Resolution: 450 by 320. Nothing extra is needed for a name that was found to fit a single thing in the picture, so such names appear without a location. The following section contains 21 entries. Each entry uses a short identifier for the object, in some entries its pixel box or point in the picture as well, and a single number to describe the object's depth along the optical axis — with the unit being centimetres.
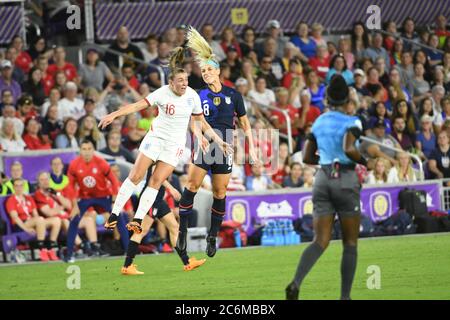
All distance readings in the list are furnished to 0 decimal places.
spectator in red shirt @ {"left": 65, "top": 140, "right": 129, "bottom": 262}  1941
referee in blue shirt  1168
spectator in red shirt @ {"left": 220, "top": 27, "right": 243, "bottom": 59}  2648
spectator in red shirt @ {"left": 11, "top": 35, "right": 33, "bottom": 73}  2466
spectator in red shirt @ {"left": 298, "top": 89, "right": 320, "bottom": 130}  2538
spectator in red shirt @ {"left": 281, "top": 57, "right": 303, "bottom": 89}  2630
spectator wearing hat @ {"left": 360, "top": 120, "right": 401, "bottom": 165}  2508
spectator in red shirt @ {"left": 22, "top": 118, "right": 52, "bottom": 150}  2259
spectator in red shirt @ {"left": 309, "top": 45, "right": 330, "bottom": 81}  2725
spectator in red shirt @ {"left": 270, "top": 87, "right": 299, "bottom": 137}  2525
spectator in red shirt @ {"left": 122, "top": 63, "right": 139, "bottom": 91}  2486
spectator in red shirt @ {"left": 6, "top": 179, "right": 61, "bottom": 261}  2031
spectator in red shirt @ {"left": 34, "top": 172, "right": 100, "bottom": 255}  2061
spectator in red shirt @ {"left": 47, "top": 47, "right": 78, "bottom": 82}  2436
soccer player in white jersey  1584
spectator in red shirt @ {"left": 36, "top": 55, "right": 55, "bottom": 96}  2423
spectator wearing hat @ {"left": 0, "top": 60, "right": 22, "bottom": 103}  2367
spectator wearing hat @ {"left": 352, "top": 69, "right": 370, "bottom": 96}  2650
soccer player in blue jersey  1655
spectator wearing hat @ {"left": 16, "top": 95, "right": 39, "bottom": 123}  2298
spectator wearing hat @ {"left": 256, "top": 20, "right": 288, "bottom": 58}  2738
